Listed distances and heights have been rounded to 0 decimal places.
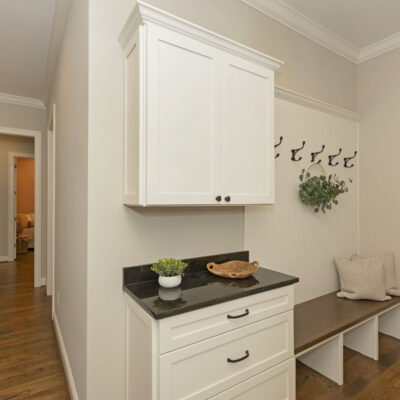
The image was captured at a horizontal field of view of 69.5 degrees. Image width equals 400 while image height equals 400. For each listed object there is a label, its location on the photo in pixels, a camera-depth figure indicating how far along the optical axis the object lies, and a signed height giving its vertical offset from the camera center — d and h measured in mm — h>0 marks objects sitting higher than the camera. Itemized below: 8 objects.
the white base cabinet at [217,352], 1230 -743
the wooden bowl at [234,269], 1695 -441
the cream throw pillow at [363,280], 2441 -714
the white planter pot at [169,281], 1487 -432
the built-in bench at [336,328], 1944 -918
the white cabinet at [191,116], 1320 +422
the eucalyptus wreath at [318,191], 2398 +55
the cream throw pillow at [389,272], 2604 -679
